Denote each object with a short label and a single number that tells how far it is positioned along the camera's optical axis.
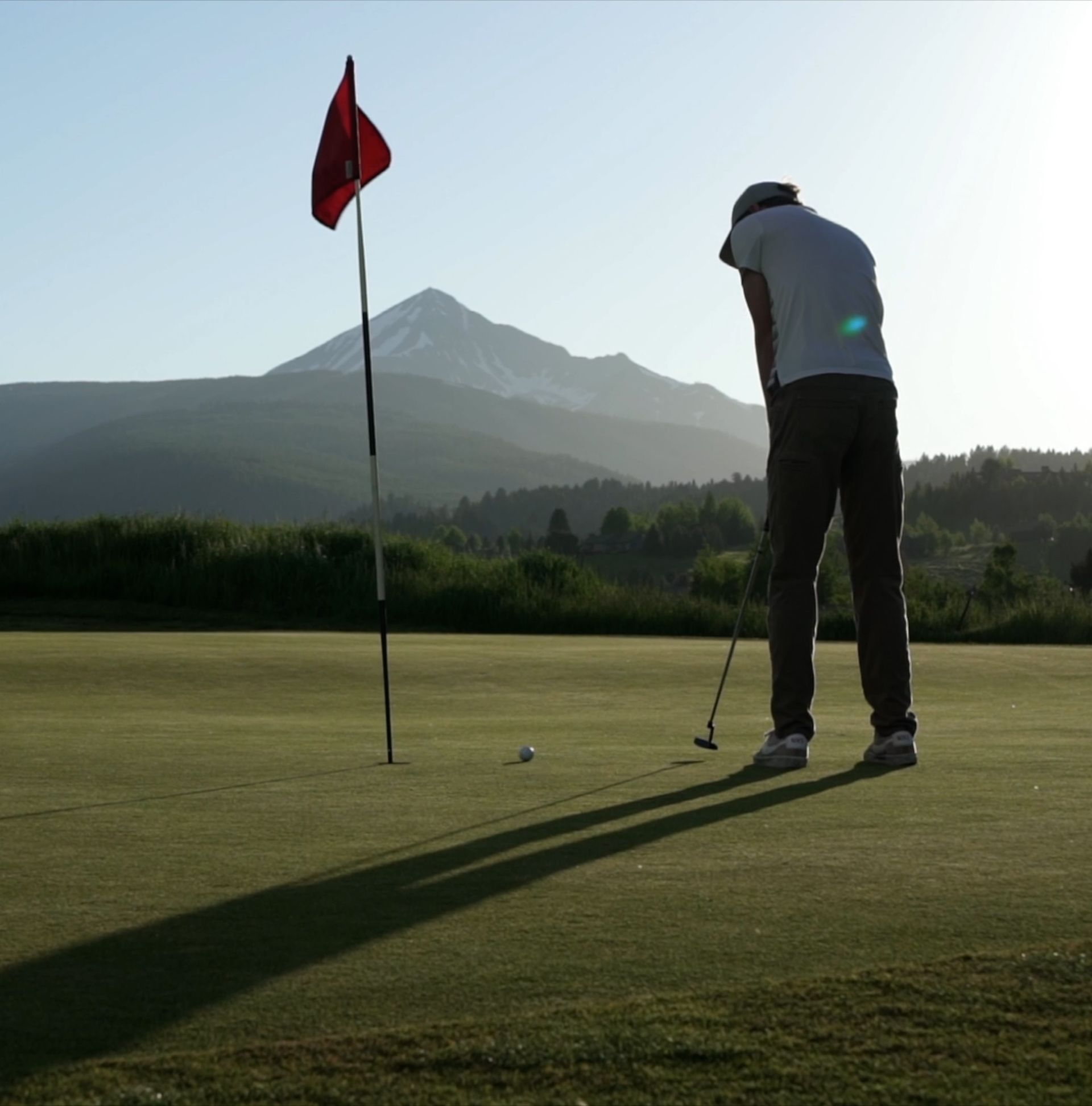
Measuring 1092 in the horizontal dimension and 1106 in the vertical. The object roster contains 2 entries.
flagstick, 6.73
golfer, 5.75
